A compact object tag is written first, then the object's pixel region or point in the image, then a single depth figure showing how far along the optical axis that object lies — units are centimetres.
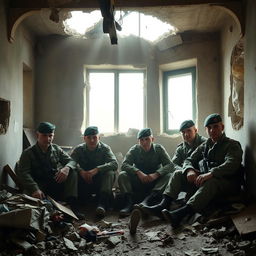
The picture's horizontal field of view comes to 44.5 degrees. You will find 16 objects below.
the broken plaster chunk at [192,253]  263
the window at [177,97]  588
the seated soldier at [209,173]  335
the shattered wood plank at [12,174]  416
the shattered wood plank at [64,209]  358
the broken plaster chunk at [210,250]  264
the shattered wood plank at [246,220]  278
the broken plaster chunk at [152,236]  301
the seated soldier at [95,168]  419
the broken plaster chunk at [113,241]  289
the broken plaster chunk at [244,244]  260
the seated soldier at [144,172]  419
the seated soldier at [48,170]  402
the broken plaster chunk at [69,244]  276
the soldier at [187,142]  440
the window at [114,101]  609
